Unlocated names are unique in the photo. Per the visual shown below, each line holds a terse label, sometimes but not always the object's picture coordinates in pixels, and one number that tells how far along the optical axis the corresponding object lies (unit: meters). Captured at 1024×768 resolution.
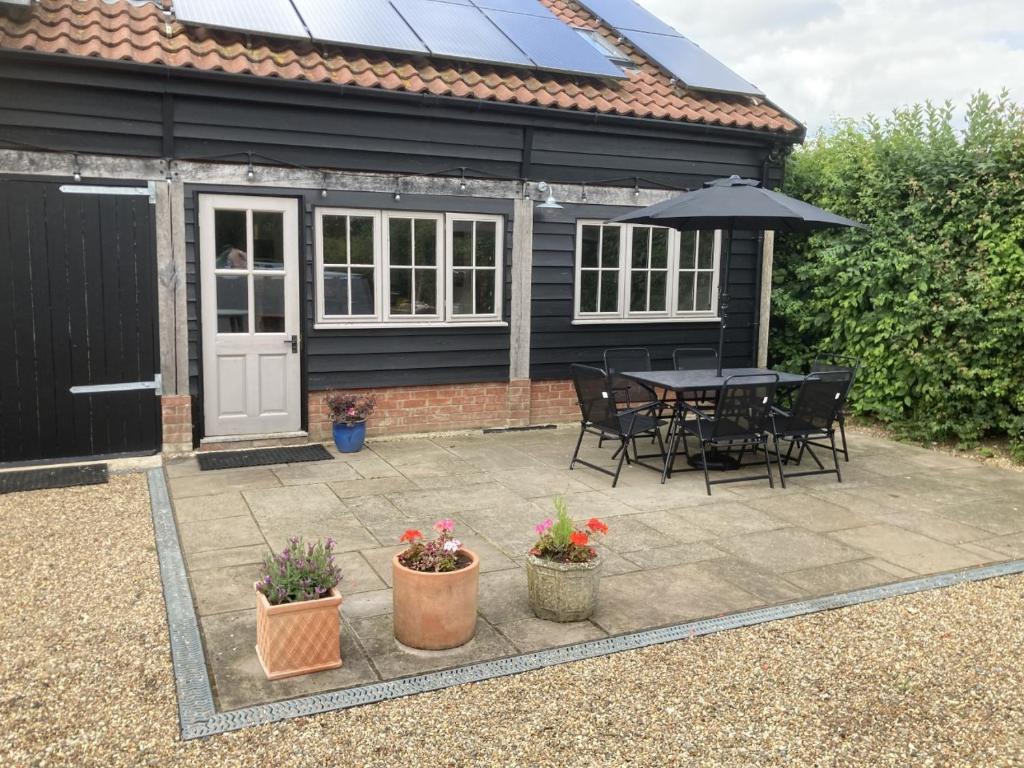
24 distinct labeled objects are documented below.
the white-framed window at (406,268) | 7.53
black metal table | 6.50
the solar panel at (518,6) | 9.07
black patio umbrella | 6.20
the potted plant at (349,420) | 7.26
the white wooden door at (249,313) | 7.06
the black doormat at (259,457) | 6.79
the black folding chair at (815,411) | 6.42
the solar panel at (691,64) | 9.20
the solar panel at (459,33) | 7.88
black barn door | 6.35
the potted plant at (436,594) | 3.49
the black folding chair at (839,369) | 6.62
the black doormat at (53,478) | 6.02
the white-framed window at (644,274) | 8.74
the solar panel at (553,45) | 8.36
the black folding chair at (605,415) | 6.41
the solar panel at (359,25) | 7.39
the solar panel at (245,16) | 6.93
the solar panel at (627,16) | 10.17
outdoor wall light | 8.26
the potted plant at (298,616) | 3.27
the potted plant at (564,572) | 3.77
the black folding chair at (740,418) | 6.10
